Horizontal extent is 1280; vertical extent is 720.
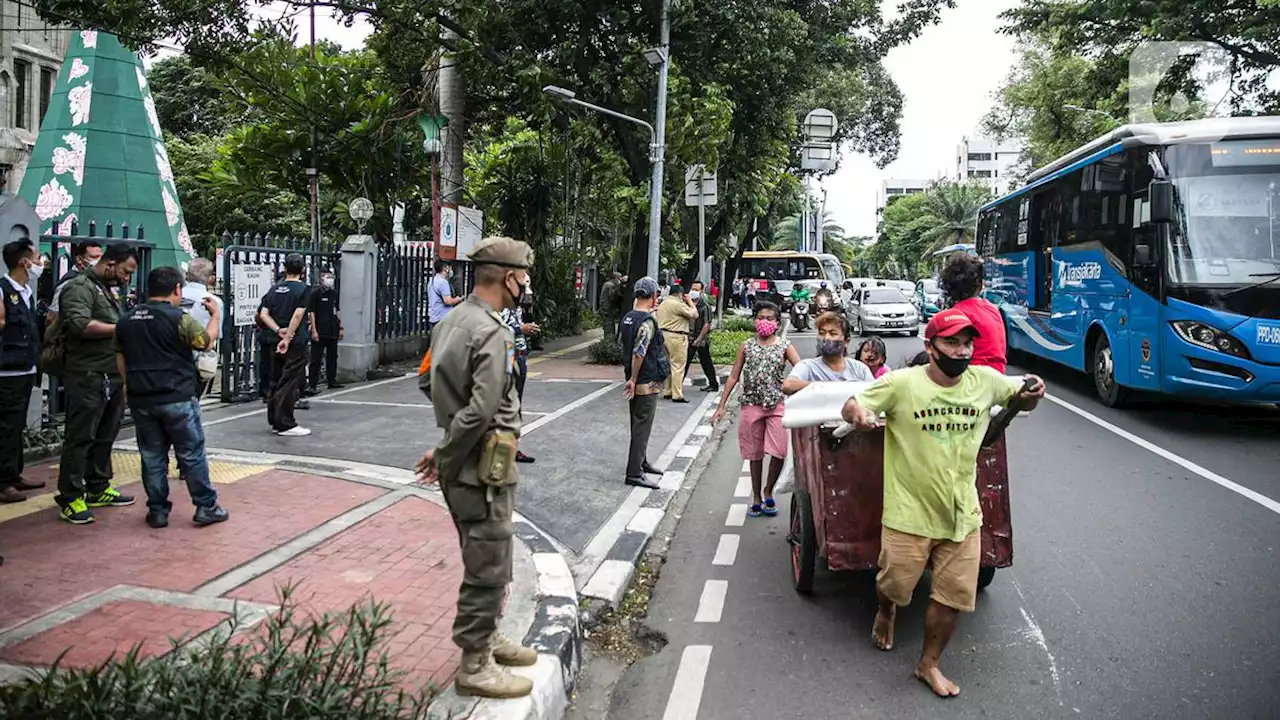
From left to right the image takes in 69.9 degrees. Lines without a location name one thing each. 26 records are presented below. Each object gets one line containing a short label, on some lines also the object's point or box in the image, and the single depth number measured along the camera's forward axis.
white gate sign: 11.30
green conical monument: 14.43
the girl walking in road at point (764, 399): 6.63
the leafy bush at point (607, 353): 17.19
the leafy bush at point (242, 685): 2.77
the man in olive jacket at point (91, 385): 5.96
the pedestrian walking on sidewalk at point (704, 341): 13.57
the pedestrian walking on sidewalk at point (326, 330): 12.00
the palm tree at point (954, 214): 66.69
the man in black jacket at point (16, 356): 6.08
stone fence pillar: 14.02
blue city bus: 9.18
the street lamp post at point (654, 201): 15.57
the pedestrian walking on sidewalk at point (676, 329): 12.59
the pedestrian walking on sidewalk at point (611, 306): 17.73
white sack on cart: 4.29
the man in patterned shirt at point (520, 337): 7.79
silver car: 25.44
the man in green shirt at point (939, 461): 3.88
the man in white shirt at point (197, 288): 8.13
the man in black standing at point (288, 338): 9.20
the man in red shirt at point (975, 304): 5.16
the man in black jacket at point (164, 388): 5.67
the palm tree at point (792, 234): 80.00
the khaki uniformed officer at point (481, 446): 3.42
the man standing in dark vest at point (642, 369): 7.49
